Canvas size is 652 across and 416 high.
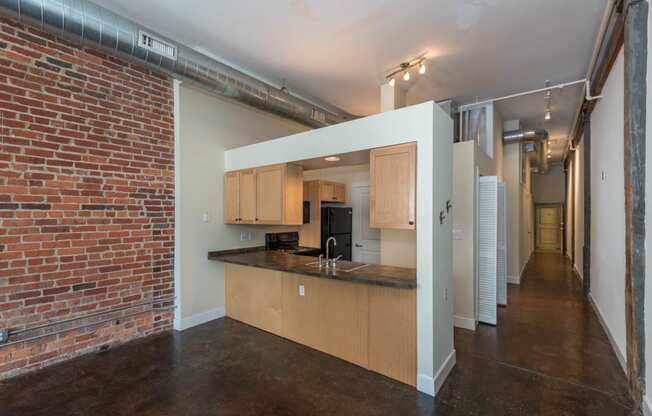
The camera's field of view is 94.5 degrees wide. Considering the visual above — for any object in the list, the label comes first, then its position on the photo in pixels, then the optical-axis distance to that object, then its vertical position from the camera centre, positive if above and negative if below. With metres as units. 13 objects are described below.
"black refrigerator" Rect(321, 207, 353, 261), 5.11 -0.35
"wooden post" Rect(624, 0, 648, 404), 2.29 +0.25
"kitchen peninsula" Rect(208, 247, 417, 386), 2.62 -1.03
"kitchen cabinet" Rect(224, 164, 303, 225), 3.71 +0.17
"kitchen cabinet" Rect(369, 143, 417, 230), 2.57 +0.19
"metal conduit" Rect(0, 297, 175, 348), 2.69 -1.10
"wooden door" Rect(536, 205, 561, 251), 11.18 -0.75
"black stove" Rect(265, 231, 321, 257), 4.86 -0.60
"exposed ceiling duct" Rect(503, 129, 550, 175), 6.00 +1.46
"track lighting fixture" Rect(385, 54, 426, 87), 3.64 +1.77
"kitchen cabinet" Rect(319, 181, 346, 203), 4.96 +0.29
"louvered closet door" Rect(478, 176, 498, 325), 3.99 -0.52
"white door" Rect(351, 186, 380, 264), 5.39 -0.44
